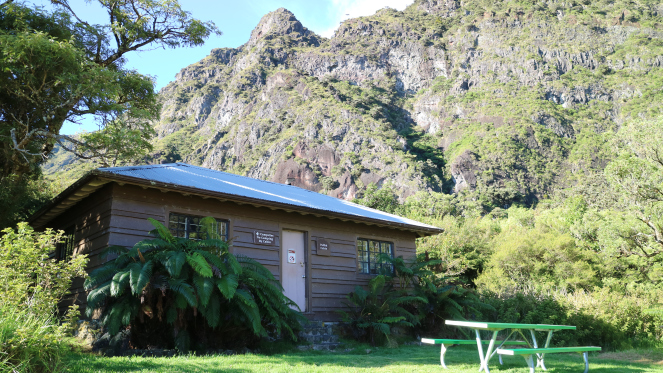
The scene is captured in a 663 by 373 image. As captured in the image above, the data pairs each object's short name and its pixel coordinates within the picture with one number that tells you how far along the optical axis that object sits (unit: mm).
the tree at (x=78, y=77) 11844
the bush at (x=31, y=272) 5957
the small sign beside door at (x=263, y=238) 11266
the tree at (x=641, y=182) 17141
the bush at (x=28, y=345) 4266
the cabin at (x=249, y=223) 9578
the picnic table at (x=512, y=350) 6035
